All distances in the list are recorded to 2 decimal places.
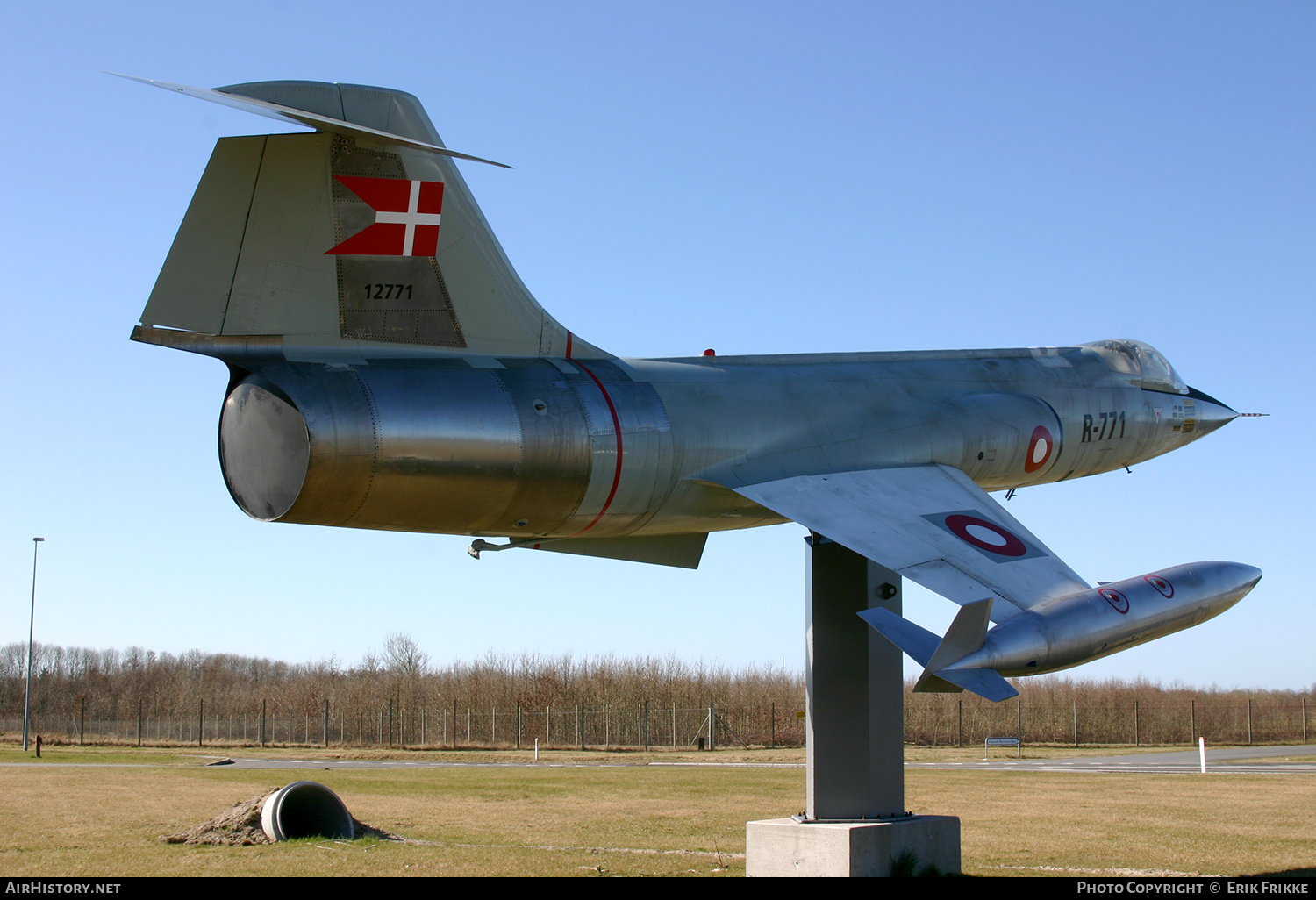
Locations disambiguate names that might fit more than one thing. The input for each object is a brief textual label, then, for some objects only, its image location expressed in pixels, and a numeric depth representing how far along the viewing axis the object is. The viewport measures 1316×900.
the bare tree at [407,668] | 66.75
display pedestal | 9.46
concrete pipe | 13.52
